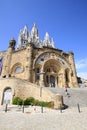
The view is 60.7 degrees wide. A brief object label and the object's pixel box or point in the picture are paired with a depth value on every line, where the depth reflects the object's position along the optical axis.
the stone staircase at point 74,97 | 9.66
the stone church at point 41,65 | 17.66
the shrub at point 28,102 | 10.52
